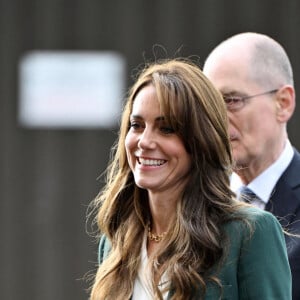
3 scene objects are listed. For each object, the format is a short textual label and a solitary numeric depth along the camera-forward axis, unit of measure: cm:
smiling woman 631
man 794
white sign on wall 1748
